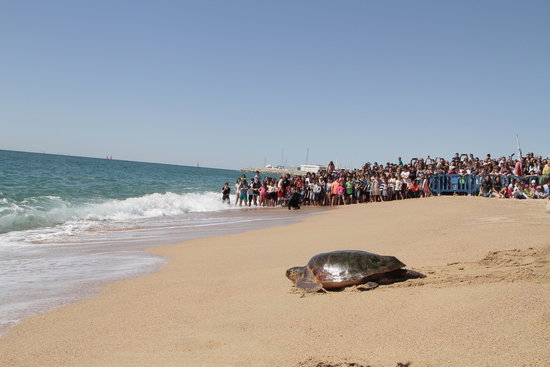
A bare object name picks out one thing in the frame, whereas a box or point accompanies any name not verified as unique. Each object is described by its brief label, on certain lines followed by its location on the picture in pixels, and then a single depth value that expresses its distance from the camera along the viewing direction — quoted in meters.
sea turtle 4.22
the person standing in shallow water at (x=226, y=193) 21.33
